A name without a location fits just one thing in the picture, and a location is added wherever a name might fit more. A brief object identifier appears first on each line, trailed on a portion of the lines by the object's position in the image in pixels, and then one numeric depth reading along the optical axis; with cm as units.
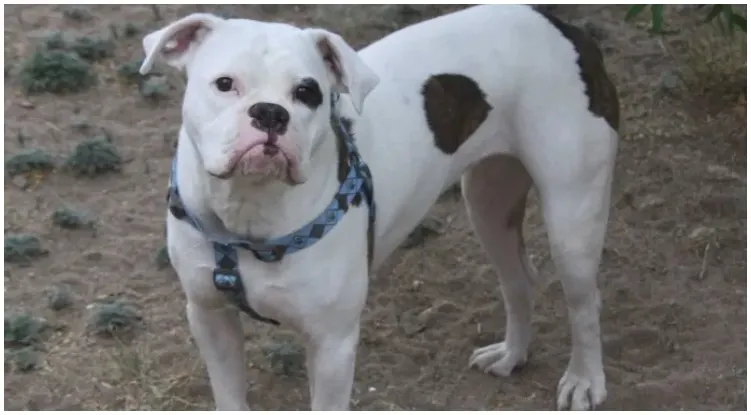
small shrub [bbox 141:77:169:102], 696
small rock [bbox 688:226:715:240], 605
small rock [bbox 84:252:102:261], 568
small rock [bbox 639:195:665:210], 634
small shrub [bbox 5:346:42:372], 492
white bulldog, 338
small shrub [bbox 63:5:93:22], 770
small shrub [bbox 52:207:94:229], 588
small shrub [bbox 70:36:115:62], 733
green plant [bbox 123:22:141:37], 760
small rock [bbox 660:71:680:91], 727
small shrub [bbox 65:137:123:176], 631
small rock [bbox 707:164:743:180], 656
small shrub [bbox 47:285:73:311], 529
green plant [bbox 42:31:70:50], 727
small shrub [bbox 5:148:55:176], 629
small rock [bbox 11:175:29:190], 621
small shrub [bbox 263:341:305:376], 498
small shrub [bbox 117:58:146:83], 715
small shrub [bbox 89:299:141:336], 516
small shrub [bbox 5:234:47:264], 561
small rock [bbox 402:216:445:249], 599
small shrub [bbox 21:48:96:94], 699
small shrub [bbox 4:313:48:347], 508
